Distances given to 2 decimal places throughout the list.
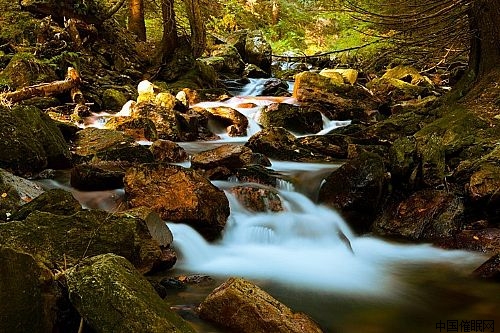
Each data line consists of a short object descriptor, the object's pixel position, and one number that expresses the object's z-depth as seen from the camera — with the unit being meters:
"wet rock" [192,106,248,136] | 10.65
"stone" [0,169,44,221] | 4.19
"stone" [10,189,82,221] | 4.02
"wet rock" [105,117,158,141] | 8.92
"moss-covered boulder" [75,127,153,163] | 6.92
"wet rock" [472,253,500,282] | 4.35
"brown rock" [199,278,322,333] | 3.03
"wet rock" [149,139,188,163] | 7.79
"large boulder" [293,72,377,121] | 12.50
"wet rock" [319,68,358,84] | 15.22
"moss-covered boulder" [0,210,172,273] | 3.30
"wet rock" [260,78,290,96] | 15.41
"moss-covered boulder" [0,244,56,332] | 2.34
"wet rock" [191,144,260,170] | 7.12
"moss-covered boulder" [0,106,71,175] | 6.00
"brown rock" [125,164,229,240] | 5.31
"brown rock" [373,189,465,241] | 5.68
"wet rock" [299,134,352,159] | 8.91
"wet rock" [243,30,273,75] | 20.08
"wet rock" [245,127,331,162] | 8.62
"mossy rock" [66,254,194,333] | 2.32
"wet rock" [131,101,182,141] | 9.57
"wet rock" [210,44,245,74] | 17.98
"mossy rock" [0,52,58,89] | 9.65
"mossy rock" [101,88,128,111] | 10.82
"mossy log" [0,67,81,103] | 8.89
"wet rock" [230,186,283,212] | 6.12
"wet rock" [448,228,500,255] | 5.18
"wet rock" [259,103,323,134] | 11.17
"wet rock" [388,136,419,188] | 6.41
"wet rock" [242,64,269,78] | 18.39
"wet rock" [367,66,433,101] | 13.94
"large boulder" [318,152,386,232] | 6.08
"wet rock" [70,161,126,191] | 5.98
